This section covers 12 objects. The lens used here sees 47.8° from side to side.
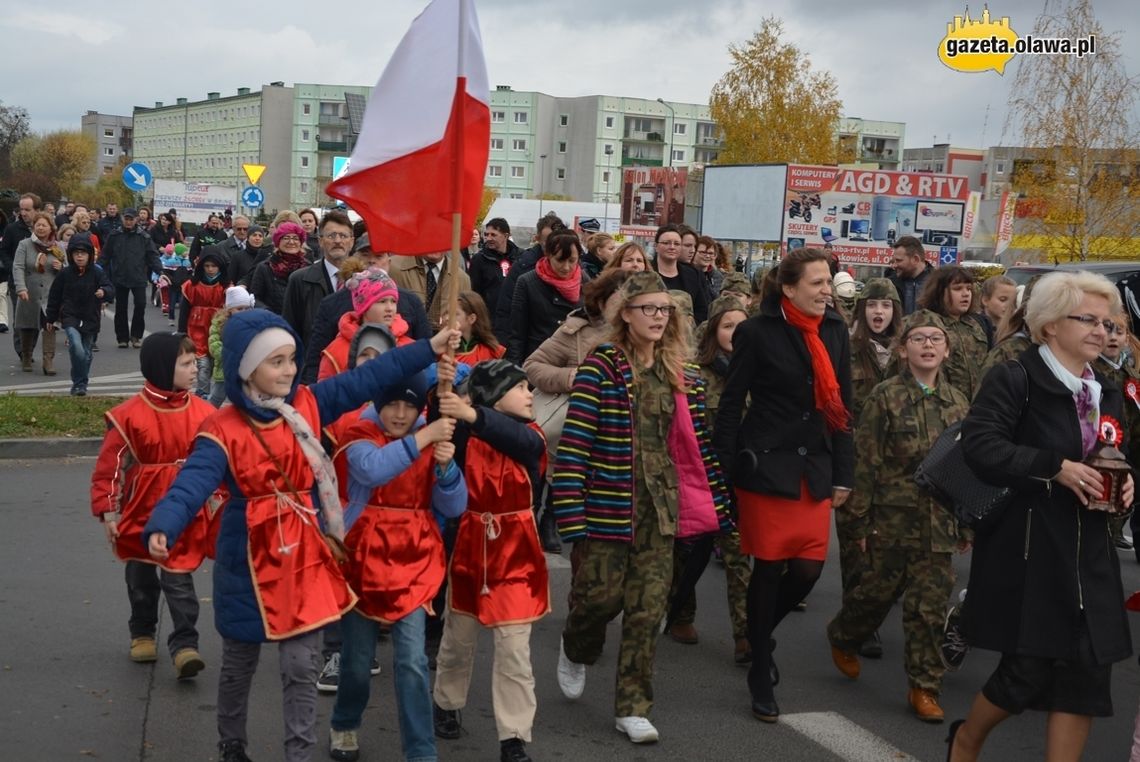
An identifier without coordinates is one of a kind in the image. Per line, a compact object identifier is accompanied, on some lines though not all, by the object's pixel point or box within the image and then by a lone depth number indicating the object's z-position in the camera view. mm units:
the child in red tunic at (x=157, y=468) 5719
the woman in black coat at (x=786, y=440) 5609
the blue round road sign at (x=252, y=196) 34406
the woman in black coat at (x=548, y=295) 8688
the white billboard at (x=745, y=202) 29125
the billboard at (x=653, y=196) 40062
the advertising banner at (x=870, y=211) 27562
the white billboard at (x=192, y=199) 47969
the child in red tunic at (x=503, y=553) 4816
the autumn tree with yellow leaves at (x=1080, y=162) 27703
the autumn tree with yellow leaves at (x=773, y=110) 53531
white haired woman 4305
